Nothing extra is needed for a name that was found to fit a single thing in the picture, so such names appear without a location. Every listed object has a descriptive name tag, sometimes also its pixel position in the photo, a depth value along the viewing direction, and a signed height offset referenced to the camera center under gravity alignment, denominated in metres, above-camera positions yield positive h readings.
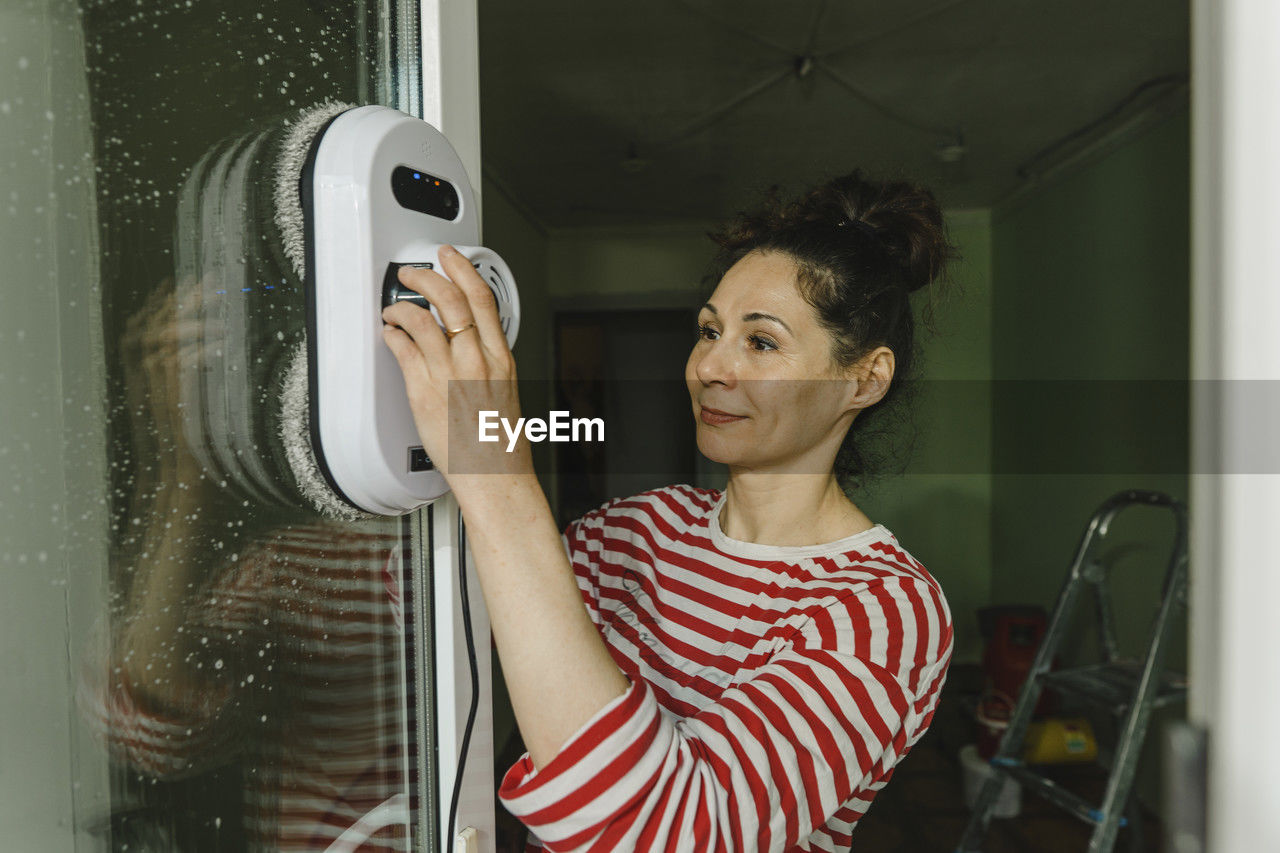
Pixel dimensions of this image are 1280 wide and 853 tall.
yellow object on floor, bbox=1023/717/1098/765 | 2.30 -0.98
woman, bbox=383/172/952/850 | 0.41 -0.13
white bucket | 2.35 -1.15
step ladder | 1.55 -0.62
